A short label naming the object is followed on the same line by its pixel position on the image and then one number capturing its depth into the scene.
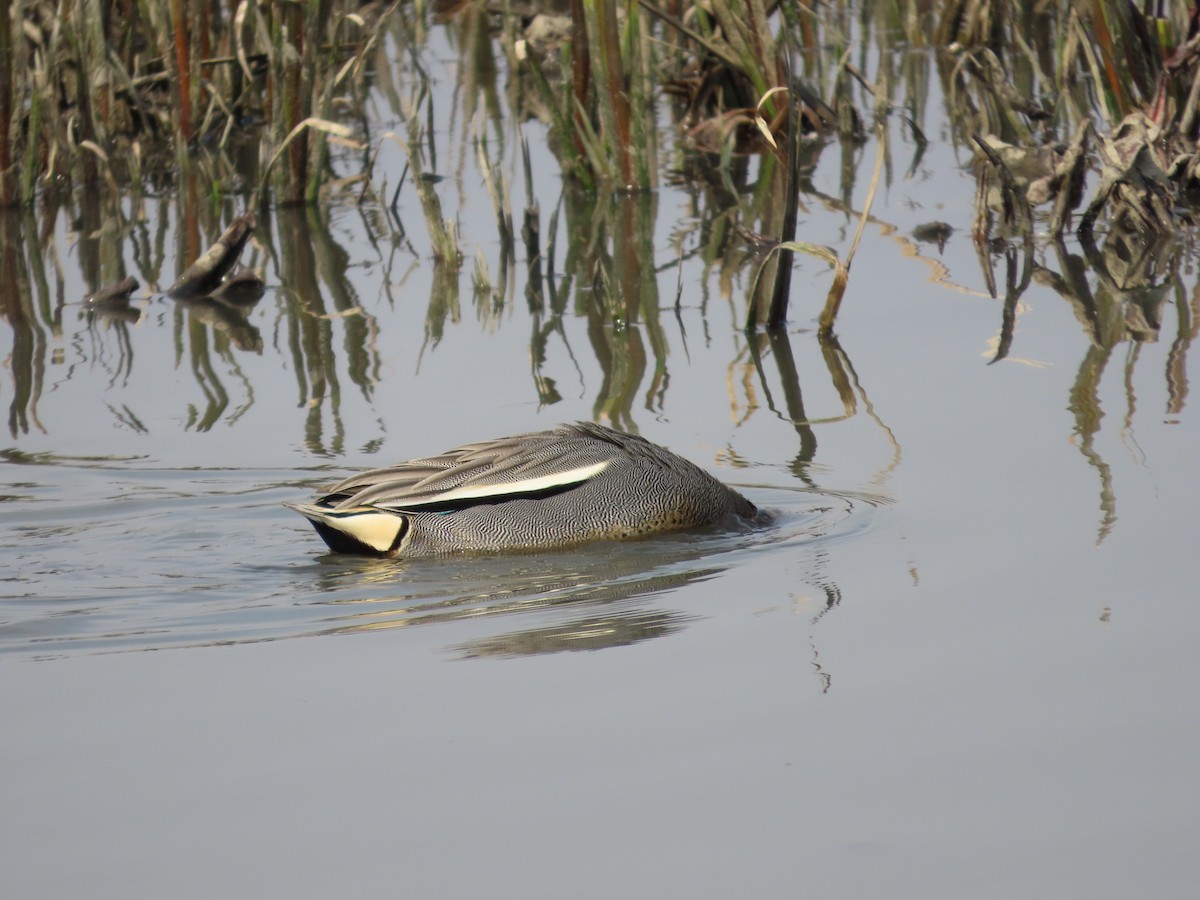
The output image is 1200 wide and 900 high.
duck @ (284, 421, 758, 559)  11.85
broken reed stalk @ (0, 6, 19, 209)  20.42
